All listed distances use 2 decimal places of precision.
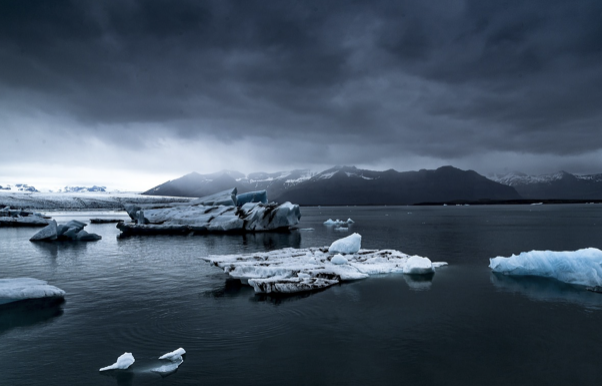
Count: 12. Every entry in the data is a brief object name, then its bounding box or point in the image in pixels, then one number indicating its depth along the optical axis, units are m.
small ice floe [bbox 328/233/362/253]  23.42
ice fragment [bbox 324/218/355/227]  61.11
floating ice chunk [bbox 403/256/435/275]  17.86
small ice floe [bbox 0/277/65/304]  13.49
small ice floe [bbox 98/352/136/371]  7.90
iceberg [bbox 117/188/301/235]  44.88
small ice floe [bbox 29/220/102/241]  36.94
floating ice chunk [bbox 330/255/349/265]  19.23
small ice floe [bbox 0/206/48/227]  61.38
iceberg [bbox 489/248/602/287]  16.17
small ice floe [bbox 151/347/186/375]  7.86
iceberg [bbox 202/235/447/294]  15.05
